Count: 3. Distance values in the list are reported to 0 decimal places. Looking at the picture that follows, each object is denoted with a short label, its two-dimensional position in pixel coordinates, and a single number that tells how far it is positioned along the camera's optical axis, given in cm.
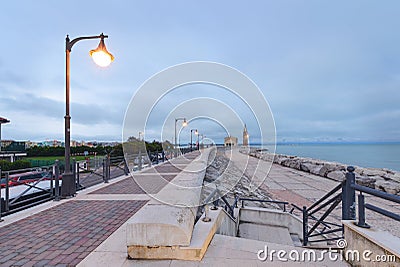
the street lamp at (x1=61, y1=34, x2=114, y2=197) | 615
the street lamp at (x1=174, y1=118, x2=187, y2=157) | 2208
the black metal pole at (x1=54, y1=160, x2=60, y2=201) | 592
